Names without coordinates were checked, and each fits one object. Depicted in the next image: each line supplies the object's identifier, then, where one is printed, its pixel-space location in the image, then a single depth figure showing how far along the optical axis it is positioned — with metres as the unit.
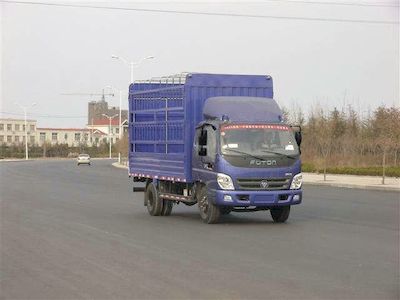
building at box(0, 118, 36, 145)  158.25
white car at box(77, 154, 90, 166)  79.44
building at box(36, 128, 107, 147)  168.00
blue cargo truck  14.71
